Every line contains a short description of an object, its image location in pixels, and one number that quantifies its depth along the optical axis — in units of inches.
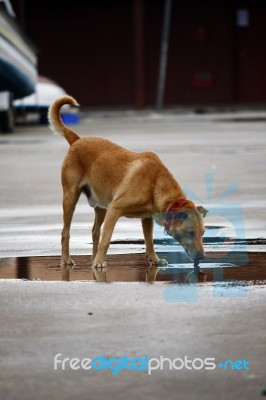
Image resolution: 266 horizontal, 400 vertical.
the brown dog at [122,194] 572.8
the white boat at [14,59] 1630.2
